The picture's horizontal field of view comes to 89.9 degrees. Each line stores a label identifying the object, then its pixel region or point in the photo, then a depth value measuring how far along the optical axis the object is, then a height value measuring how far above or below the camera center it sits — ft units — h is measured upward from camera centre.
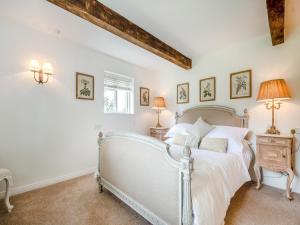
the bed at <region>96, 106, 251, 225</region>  4.18 -2.36
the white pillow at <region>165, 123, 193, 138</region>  10.62 -1.15
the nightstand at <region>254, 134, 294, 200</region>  7.15 -2.02
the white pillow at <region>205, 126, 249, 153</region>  8.02 -1.26
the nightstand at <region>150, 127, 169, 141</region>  13.41 -1.70
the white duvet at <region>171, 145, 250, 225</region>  4.26 -2.47
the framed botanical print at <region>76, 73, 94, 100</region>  10.01 +1.80
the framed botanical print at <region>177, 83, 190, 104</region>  12.74 +1.75
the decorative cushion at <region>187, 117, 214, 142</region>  9.54 -1.03
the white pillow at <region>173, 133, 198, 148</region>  9.03 -1.64
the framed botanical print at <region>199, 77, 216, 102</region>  11.16 +1.86
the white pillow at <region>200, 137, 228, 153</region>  7.98 -1.70
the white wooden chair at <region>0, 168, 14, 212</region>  6.17 -2.93
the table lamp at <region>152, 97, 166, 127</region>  13.61 +0.90
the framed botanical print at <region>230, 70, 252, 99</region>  9.52 +1.91
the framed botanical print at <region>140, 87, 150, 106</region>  14.08 +1.61
